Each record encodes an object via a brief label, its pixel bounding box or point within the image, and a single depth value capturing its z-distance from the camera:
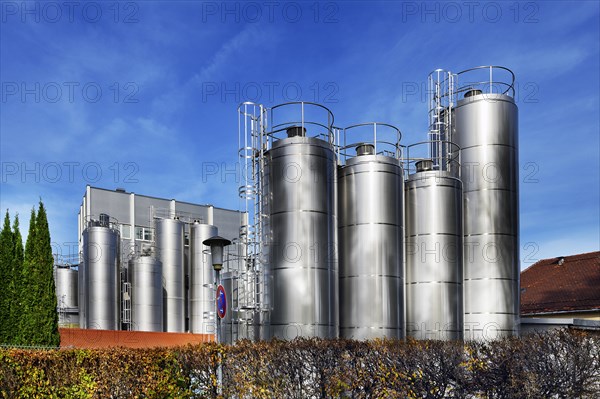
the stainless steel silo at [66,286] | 43.19
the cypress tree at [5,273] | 24.98
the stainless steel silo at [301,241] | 16.22
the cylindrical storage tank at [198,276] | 44.31
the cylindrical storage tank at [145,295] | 39.41
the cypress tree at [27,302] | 24.64
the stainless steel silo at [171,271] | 42.66
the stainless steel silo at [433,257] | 19.11
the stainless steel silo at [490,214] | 20.55
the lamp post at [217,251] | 12.37
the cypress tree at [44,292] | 24.81
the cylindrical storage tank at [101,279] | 37.25
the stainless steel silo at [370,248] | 17.31
